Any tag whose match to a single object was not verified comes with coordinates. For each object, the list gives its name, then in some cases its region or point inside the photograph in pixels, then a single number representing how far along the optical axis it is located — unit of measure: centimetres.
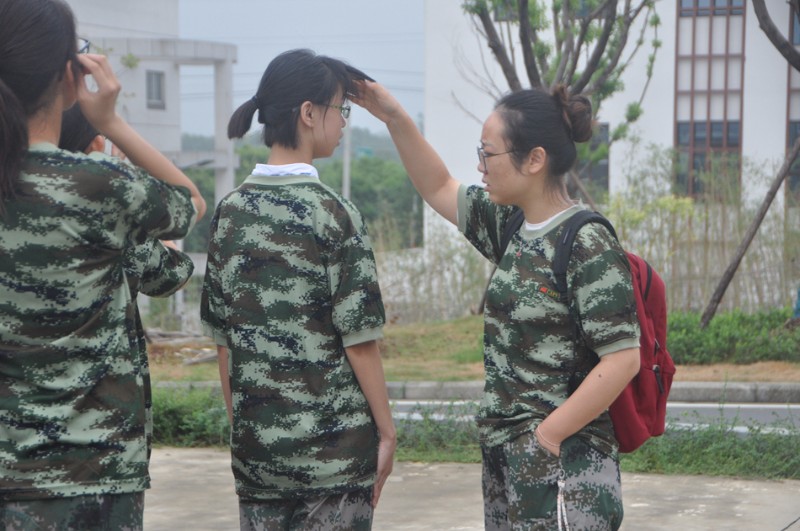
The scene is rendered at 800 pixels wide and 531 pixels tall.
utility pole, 3555
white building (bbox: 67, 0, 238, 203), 3155
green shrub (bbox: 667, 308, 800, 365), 1001
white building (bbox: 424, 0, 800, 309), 2895
